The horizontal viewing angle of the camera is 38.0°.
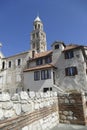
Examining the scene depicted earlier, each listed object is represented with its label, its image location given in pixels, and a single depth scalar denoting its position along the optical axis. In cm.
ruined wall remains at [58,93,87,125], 729
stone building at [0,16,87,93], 2069
